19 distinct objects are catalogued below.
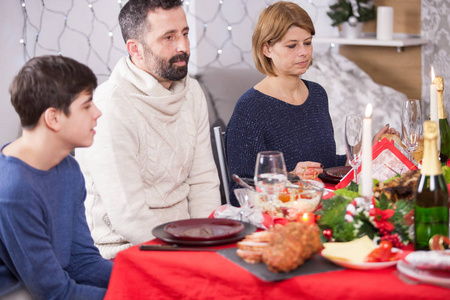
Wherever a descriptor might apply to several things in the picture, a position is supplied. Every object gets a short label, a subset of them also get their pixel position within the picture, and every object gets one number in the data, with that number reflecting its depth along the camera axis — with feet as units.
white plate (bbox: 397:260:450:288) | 6.76
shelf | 15.53
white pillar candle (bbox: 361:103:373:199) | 7.87
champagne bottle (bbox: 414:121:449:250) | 7.47
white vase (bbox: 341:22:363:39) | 16.57
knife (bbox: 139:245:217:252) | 7.72
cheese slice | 7.20
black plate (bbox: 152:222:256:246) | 7.76
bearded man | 10.21
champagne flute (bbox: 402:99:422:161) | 10.22
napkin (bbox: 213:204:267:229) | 8.37
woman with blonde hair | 11.97
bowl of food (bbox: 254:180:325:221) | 8.40
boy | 8.35
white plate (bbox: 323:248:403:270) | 7.09
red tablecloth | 6.89
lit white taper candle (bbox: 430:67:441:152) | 9.72
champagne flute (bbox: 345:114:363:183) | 9.07
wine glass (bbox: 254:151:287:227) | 8.14
